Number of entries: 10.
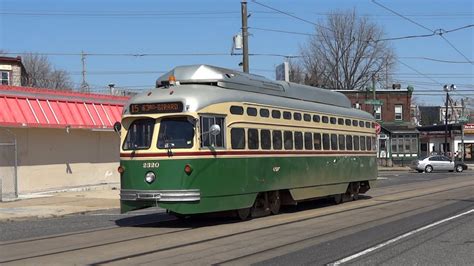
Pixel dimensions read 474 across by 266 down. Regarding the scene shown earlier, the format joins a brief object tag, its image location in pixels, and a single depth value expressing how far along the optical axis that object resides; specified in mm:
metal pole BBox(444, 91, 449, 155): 61316
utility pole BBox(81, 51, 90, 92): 27547
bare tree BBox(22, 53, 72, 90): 61591
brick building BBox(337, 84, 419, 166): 56906
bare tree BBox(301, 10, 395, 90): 67000
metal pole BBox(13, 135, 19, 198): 20656
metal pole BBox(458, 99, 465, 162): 61844
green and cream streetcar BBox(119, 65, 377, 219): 12203
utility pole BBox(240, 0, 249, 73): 25016
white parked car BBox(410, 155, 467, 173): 47562
